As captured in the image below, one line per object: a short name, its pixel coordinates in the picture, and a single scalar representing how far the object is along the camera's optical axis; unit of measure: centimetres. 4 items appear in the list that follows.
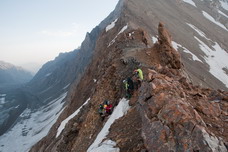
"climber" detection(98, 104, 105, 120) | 2038
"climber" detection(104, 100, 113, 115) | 2006
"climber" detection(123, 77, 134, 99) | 1922
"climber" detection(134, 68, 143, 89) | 1906
